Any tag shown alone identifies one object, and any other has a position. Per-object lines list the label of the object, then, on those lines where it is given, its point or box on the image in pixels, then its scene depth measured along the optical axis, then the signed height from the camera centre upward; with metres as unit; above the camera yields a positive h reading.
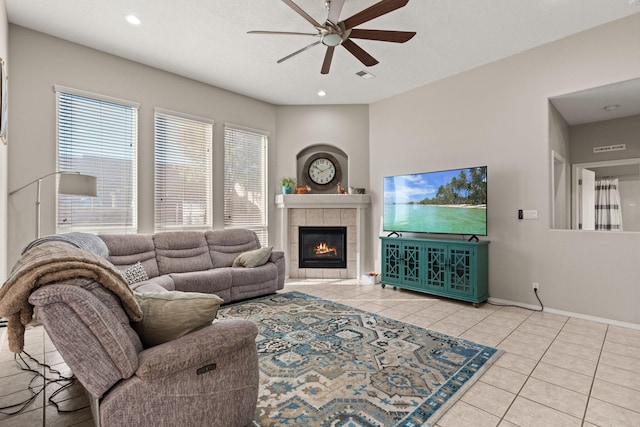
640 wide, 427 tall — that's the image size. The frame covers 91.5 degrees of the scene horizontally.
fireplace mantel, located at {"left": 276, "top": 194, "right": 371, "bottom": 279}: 5.53 -0.03
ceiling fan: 2.46 +1.65
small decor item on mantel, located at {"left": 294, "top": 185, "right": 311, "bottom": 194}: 5.66 +0.45
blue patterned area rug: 1.79 -1.13
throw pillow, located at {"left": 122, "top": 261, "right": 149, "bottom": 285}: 3.45 -0.67
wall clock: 5.91 +0.83
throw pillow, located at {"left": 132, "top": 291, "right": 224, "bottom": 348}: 1.50 -0.50
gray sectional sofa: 3.58 -0.63
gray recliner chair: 1.16 -0.65
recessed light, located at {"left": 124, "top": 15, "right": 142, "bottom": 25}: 3.19 +2.02
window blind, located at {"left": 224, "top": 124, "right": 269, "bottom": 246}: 5.15 +0.60
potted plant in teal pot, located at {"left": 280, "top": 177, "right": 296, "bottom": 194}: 5.59 +0.53
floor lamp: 2.92 +0.27
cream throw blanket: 1.10 -0.24
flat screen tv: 3.95 +0.18
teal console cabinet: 3.87 -0.70
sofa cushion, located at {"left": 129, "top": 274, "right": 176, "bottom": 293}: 3.00 -0.73
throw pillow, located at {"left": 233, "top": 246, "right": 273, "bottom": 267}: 4.29 -0.61
